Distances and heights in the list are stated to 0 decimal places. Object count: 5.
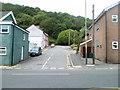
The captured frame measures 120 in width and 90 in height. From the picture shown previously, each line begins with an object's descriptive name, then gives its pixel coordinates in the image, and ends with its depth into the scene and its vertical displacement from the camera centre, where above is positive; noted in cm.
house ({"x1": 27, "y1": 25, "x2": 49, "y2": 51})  3796 +337
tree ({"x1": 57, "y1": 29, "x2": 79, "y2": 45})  5361 +436
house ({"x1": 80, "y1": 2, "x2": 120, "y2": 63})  1461 +160
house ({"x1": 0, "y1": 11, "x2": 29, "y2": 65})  1411 +38
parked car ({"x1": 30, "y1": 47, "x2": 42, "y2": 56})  2257 -105
